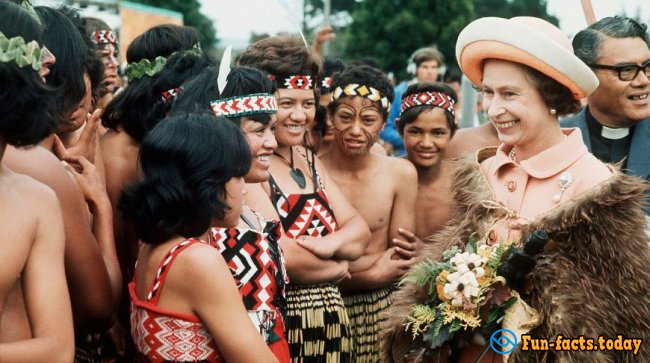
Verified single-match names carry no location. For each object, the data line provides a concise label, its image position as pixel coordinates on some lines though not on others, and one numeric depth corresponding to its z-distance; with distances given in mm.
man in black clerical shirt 4781
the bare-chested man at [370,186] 5000
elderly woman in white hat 3262
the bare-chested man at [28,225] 2352
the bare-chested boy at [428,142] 5609
